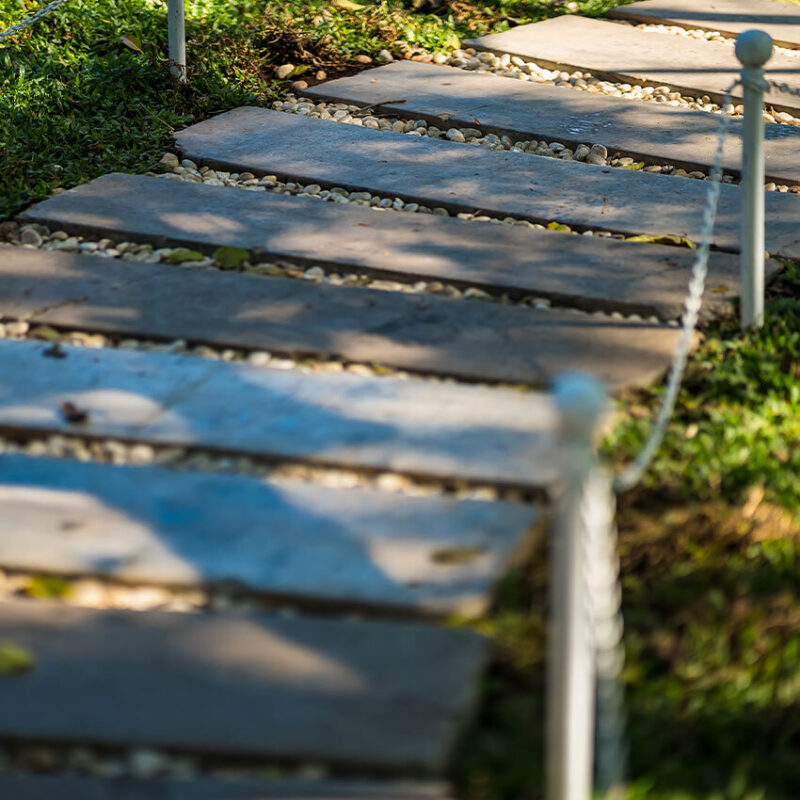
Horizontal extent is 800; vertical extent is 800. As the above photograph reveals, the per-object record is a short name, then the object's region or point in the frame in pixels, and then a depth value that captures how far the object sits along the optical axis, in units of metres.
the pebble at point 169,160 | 10.39
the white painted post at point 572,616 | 3.42
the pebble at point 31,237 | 9.01
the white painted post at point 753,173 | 7.01
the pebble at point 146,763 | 4.35
